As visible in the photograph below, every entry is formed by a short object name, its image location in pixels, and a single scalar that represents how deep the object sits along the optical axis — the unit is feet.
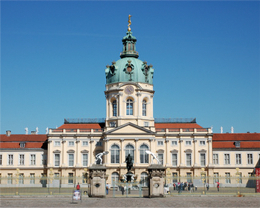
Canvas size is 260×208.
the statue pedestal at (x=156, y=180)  133.49
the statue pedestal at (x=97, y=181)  134.82
